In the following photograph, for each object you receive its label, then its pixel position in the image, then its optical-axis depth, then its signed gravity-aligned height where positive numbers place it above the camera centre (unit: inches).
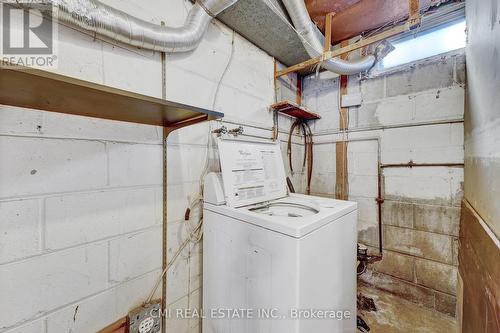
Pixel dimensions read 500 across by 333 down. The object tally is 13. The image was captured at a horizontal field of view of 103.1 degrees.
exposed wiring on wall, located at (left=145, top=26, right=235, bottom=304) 44.1 -11.2
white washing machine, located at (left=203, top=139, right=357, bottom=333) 29.7 -15.5
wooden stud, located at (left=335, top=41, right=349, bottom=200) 78.5 +3.7
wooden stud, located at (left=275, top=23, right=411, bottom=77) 47.9 +32.6
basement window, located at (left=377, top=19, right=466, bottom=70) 59.8 +39.3
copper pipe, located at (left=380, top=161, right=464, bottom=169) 58.9 -0.1
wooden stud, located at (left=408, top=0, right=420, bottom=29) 47.1 +36.2
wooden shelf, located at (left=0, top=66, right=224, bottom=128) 19.7 +9.0
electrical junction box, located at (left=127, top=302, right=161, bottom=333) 37.6 -29.9
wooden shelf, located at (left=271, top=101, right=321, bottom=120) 69.4 +21.2
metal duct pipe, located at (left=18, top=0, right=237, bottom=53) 29.4 +24.7
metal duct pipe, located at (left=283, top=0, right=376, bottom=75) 52.7 +37.2
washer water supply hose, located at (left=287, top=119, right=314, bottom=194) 88.1 +8.4
